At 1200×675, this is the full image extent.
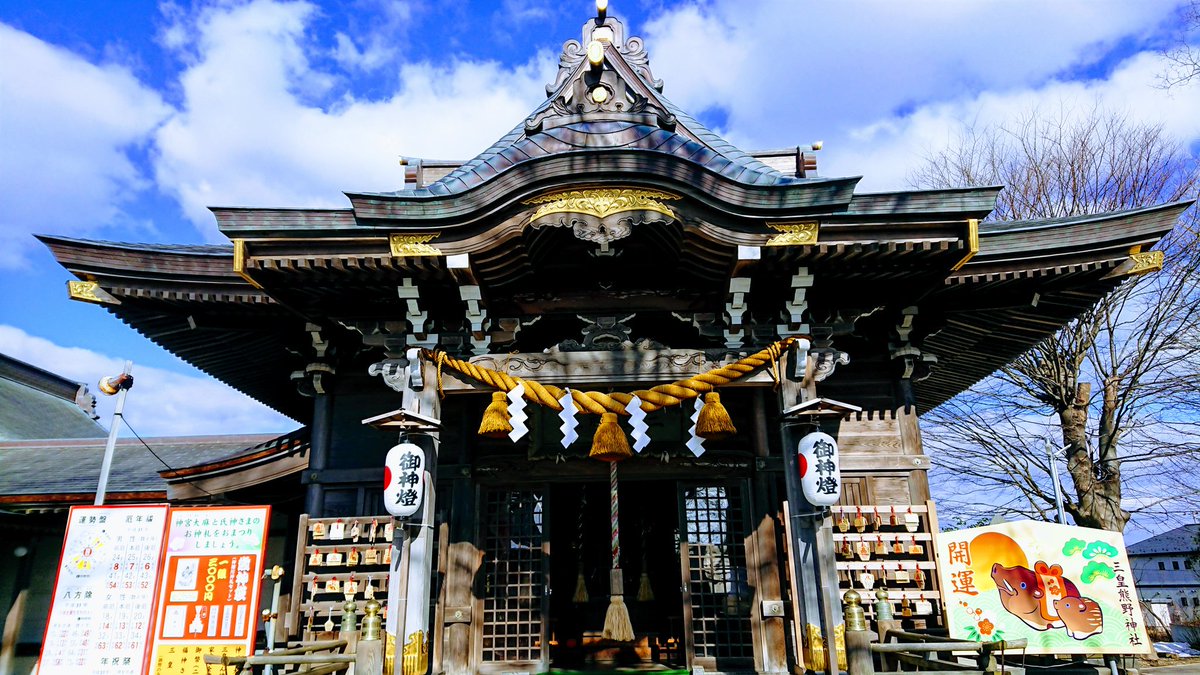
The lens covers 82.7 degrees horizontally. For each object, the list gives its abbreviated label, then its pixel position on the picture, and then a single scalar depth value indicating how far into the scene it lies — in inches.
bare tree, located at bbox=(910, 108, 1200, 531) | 605.9
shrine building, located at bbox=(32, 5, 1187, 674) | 287.6
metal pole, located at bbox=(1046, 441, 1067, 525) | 523.6
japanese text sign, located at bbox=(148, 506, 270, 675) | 283.6
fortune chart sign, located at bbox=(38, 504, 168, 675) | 283.0
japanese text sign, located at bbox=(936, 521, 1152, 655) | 308.2
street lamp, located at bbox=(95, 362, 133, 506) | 447.8
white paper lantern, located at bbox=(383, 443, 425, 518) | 285.6
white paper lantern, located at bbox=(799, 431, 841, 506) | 276.8
